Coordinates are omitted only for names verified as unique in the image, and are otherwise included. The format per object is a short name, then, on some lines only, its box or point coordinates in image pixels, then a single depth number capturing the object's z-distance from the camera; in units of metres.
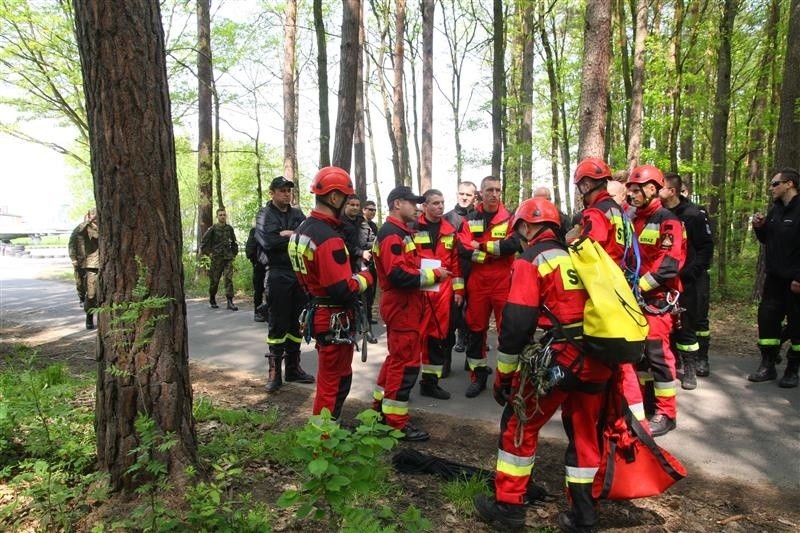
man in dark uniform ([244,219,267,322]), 8.02
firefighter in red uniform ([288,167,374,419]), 4.04
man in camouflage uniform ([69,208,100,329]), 9.38
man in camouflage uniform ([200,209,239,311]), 11.70
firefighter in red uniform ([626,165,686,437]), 4.63
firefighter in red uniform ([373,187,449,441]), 4.54
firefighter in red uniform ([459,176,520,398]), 5.83
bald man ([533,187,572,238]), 6.79
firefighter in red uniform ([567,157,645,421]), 4.36
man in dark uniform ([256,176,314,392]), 6.06
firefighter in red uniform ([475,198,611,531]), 3.05
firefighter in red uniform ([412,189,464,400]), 5.63
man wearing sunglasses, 5.64
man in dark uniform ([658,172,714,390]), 5.84
